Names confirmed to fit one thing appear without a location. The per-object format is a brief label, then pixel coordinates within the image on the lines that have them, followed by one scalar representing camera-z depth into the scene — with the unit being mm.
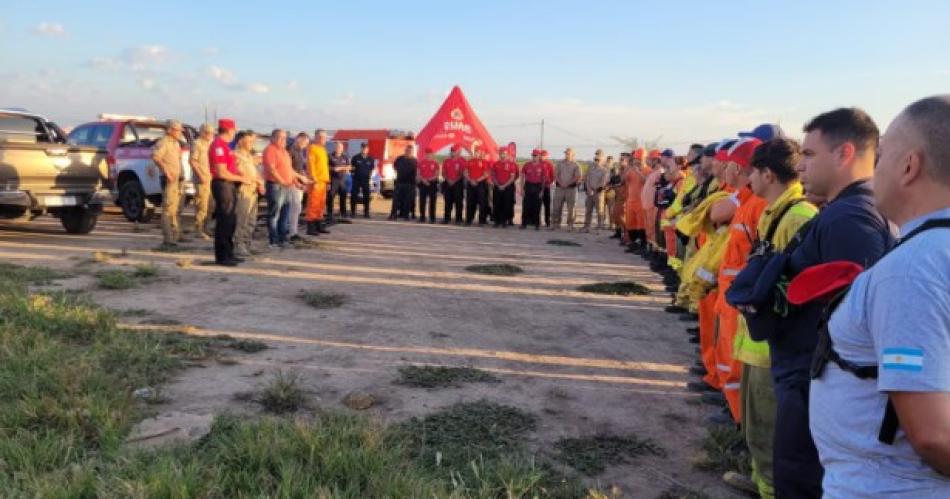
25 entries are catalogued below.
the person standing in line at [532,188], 16203
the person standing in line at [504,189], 16423
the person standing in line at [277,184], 10539
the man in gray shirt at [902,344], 1344
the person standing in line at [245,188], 9234
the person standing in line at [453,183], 16828
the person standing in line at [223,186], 8773
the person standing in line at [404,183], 16688
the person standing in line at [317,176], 12328
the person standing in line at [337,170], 14281
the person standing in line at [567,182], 16047
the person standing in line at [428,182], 17109
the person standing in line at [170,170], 10258
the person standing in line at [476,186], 16562
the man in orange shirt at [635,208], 12758
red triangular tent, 20969
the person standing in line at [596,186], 15852
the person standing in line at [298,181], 11055
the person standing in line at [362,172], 16219
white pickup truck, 12625
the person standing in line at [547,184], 16266
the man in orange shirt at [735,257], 3799
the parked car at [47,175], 9773
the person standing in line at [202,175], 10133
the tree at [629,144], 37331
